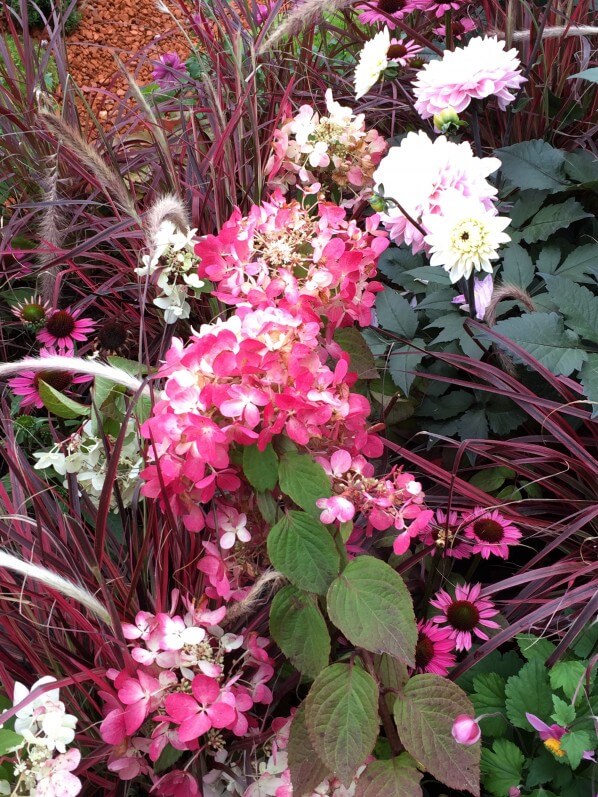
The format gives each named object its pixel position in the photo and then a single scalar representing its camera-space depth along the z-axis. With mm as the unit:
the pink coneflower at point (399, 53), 1925
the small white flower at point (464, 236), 1240
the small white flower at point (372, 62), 1655
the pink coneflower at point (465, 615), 1216
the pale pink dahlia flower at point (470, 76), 1445
